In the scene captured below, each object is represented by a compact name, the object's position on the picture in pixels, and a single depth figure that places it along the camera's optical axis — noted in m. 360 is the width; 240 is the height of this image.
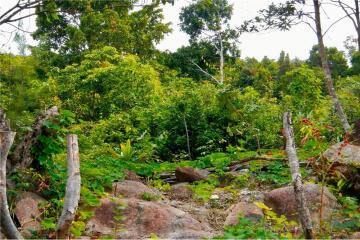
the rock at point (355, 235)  4.55
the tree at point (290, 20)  9.23
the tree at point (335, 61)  26.91
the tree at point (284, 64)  29.05
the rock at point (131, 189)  6.54
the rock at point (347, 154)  6.14
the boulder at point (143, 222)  5.24
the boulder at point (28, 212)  4.64
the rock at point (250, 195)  6.67
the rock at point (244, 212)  5.70
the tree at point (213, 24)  23.88
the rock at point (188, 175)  7.94
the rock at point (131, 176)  7.50
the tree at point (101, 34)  18.47
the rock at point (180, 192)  7.31
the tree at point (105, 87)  13.30
